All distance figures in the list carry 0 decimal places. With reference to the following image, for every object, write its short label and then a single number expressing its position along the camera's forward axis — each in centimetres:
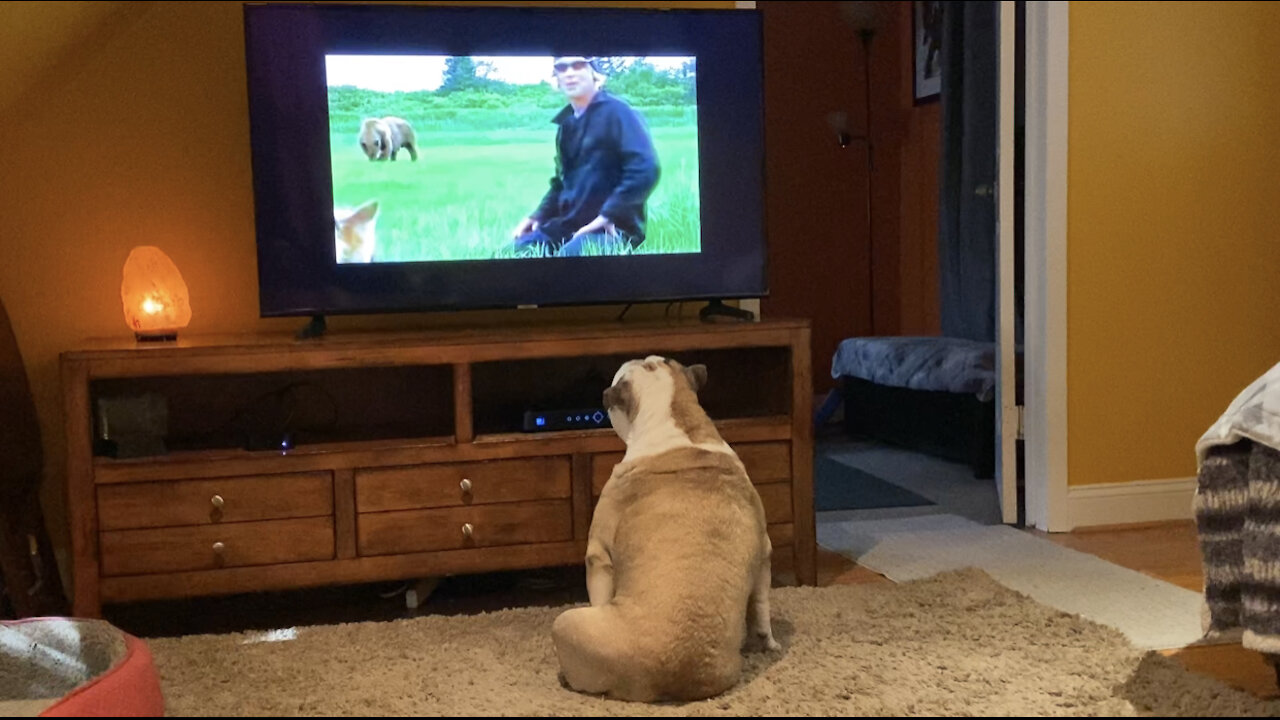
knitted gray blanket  197
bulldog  197
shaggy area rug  207
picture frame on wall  575
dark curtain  493
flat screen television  282
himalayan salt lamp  277
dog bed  199
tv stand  259
